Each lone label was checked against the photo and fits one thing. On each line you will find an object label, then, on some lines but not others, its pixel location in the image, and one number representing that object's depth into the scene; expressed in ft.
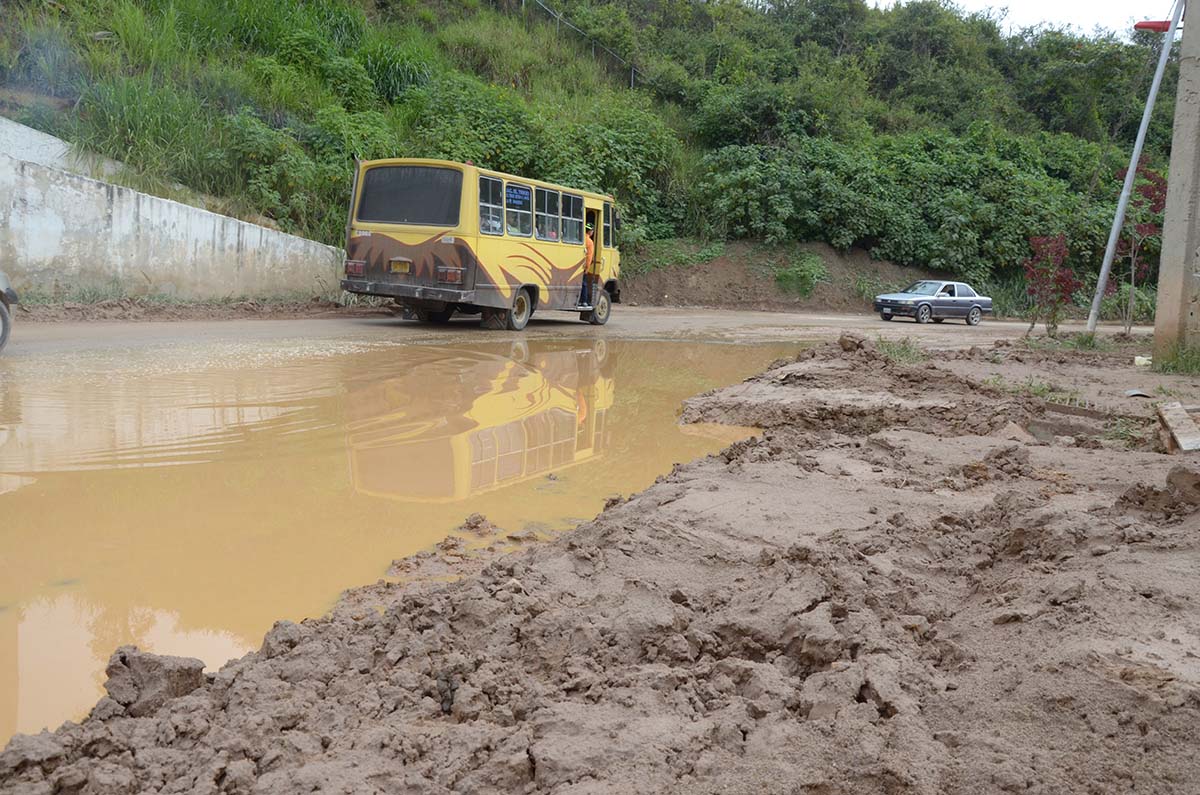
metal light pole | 48.14
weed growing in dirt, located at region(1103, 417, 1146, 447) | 22.26
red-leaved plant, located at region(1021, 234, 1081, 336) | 49.73
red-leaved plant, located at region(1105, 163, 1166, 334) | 50.26
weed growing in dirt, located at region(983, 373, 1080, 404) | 27.99
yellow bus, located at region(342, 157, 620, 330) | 47.75
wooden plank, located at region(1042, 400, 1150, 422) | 25.35
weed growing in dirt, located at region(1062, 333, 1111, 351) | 45.88
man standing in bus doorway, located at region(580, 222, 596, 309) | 59.88
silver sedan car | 82.23
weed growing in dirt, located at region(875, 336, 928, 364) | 36.66
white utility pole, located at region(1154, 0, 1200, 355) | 36.52
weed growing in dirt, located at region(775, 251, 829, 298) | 89.76
